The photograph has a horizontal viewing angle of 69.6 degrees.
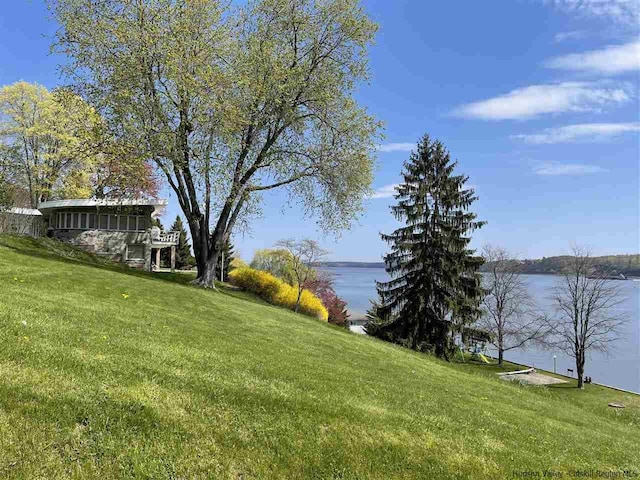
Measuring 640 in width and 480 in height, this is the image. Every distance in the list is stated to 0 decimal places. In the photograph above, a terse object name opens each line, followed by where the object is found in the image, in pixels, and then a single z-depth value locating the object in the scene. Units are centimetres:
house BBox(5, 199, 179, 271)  3194
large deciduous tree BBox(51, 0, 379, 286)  1838
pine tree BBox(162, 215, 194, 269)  5369
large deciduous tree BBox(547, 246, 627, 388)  3728
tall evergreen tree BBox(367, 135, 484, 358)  2866
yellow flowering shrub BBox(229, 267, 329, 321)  3325
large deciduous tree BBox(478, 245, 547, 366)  4128
